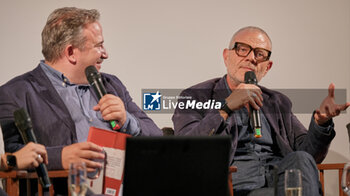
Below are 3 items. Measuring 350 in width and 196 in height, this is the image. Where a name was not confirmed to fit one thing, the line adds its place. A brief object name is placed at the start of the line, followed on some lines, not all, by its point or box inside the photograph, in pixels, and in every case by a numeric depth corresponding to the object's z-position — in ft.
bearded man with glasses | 18.37
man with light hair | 16.36
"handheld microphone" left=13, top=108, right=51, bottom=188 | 14.04
